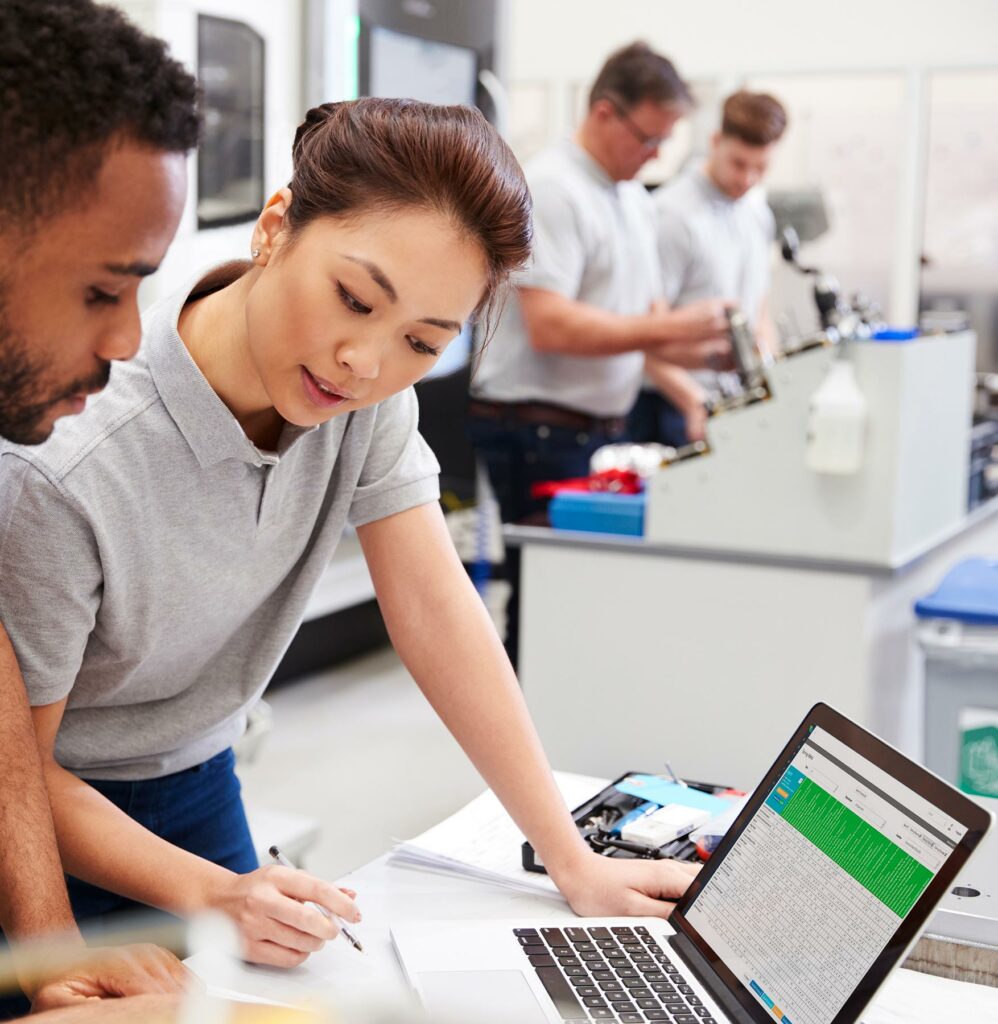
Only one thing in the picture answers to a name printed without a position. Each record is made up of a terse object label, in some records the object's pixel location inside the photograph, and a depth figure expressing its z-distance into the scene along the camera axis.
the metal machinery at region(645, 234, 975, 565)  2.44
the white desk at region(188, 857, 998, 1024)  1.05
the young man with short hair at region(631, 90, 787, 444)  3.63
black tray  1.29
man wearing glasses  3.05
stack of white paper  1.29
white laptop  0.90
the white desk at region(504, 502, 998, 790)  2.48
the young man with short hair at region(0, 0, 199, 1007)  0.73
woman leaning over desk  1.10
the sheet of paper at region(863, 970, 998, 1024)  1.05
